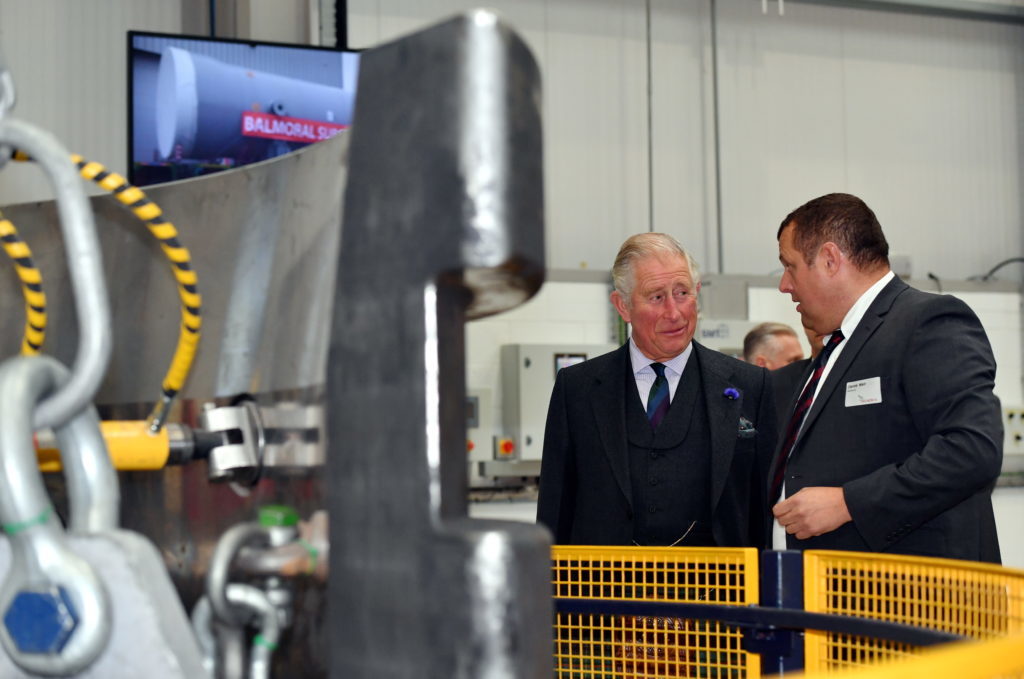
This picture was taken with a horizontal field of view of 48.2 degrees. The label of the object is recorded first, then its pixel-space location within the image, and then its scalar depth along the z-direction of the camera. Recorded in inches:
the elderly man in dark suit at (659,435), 85.9
